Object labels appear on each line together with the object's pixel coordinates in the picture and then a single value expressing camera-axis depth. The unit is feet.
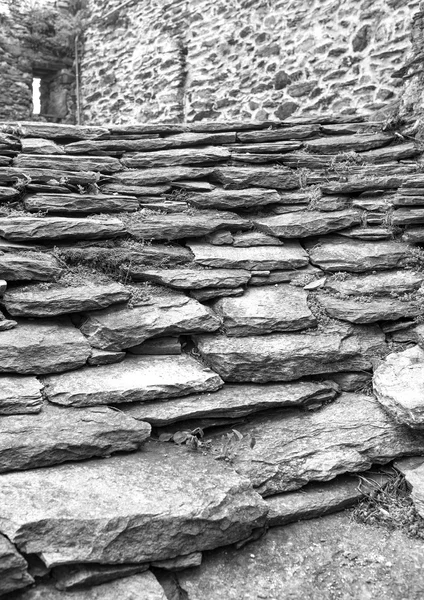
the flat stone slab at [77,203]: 14.88
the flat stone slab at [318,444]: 11.00
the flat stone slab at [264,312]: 13.07
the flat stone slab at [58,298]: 12.01
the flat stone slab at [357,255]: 15.12
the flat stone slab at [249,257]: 14.61
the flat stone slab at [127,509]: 8.61
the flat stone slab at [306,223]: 15.99
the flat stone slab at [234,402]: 11.05
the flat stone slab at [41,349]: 11.00
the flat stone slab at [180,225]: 15.03
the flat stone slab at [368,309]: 13.70
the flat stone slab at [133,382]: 10.77
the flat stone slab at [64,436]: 9.65
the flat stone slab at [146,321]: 12.07
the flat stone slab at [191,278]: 13.75
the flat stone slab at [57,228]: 13.69
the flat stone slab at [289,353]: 12.26
